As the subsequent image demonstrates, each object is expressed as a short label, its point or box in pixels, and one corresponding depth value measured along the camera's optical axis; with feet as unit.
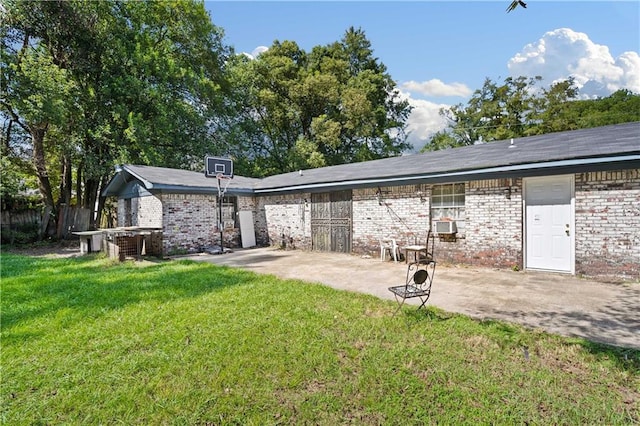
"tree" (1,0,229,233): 43.27
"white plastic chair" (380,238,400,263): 29.37
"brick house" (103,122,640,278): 20.67
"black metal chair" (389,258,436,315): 13.43
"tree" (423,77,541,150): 78.84
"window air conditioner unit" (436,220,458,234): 26.53
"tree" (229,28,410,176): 72.54
